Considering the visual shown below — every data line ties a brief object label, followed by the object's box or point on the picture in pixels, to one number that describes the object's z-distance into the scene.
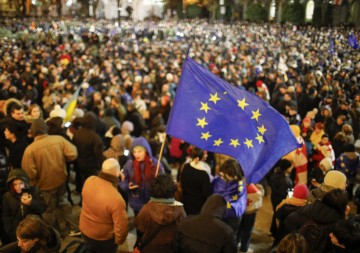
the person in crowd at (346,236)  3.03
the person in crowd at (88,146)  5.85
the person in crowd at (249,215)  4.81
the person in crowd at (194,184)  4.62
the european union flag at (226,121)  3.89
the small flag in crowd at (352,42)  11.37
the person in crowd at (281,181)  5.24
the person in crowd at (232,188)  4.23
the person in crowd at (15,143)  5.40
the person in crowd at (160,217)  3.54
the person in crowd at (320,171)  5.17
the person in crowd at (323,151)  6.10
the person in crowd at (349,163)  5.96
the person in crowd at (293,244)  2.86
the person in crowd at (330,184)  4.05
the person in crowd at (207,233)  3.21
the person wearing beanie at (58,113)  6.66
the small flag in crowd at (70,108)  7.15
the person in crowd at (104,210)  3.84
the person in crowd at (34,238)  2.94
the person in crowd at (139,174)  4.81
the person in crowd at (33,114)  6.52
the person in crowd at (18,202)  4.06
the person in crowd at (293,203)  4.05
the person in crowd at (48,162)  4.98
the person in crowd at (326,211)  3.51
